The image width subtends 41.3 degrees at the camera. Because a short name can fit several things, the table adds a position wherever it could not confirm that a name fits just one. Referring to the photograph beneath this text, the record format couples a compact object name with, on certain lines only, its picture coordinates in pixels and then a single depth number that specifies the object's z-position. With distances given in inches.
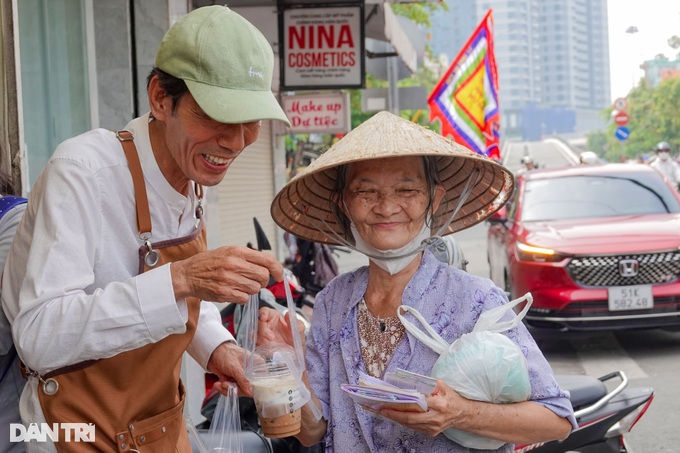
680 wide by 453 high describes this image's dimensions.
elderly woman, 94.0
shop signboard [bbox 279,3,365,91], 353.1
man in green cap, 83.1
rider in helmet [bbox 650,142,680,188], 798.9
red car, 314.2
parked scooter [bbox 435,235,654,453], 165.8
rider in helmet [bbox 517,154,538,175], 1005.4
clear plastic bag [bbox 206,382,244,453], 110.3
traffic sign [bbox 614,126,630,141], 1487.5
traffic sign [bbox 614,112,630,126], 1513.8
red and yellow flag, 522.3
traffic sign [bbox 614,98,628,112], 1555.1
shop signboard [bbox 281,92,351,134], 548.1
